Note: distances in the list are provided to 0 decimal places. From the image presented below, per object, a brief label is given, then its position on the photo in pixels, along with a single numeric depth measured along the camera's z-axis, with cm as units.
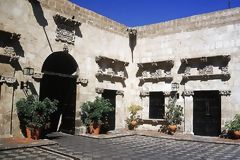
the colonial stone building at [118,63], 796
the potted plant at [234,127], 885
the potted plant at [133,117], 1115
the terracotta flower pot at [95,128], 955
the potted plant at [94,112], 934
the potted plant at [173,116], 1022
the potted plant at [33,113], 741
